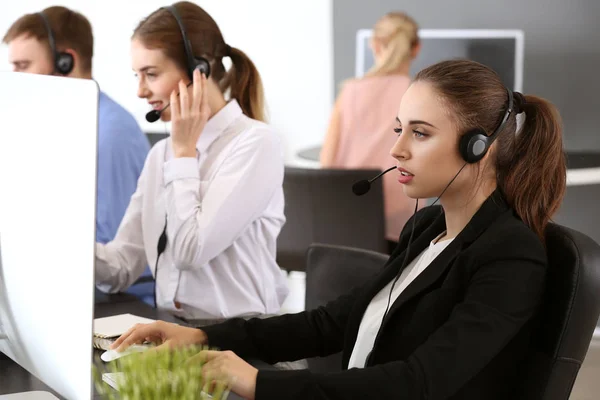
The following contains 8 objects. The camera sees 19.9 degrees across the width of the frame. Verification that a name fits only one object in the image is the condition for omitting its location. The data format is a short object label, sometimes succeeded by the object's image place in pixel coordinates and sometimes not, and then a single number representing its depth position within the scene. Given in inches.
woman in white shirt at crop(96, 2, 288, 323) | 133.3
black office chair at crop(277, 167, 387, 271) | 181.9
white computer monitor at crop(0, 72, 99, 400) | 91.2
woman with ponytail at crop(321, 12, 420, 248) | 205.3
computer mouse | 110.2
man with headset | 156.7
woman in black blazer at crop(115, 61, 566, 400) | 101.1
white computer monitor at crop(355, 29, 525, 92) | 234.2
